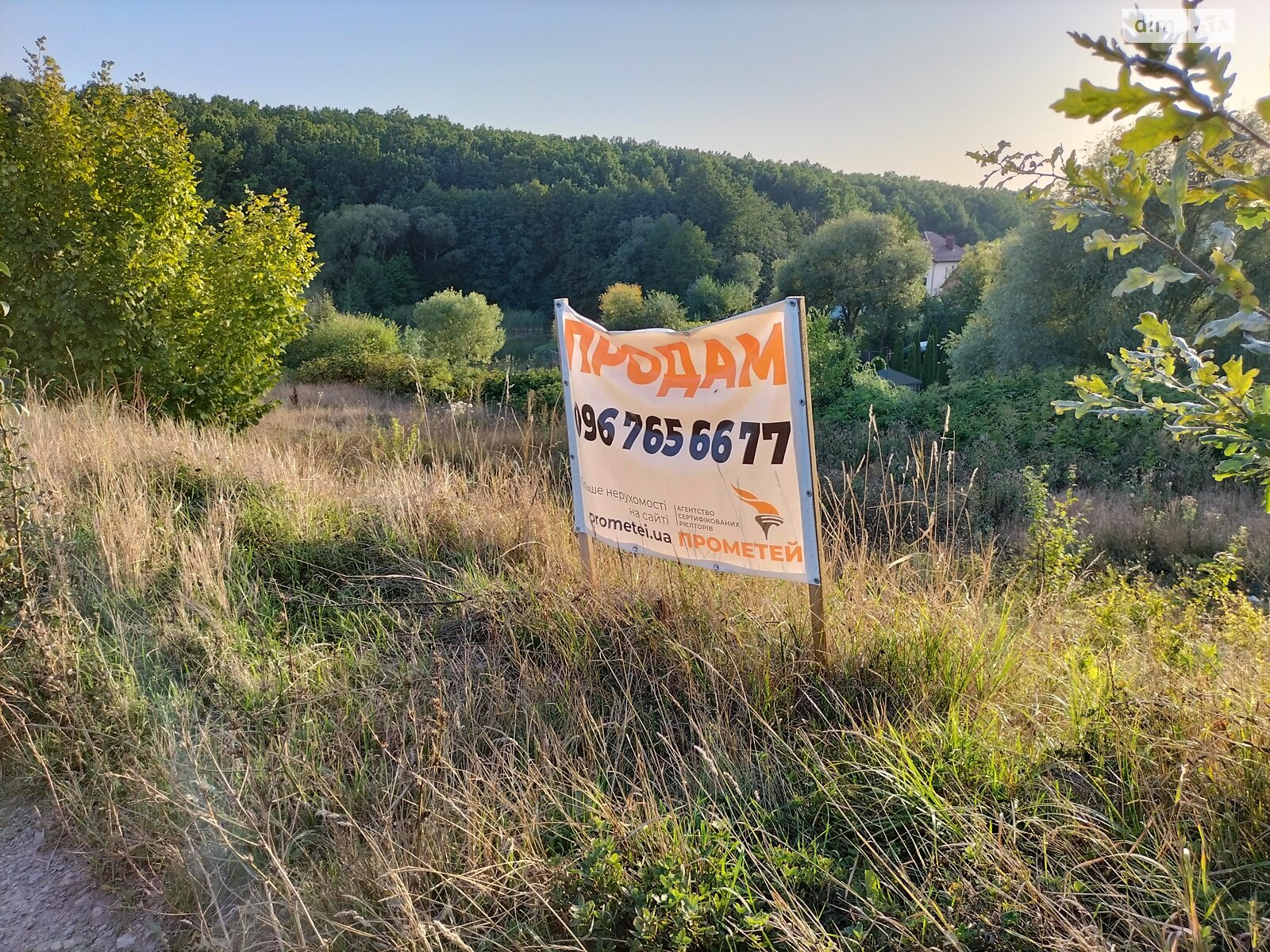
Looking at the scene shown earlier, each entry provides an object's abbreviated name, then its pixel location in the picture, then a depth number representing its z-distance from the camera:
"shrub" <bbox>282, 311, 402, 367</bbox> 33.78
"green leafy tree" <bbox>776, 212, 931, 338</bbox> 47.06
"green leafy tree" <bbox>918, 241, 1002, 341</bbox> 42.16
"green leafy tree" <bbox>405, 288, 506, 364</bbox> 40.44
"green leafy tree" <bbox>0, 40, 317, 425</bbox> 8.20
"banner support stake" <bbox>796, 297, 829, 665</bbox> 2.76
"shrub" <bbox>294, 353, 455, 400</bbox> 25.28
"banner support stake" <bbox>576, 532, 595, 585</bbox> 3.58
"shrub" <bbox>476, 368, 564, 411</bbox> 20.10
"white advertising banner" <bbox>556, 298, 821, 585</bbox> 2.84
